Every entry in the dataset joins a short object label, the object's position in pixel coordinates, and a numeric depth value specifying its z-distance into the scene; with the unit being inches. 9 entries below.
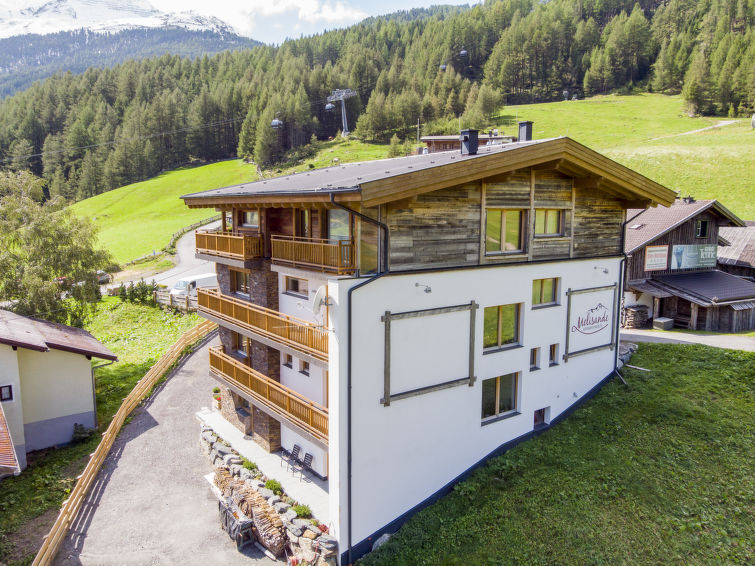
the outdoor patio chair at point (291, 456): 637.3
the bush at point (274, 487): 579.2
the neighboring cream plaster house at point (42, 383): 728.3
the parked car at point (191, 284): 1419.8
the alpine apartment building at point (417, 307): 484.1
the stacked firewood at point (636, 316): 1019.3
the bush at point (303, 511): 529.3
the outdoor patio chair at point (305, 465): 613.6
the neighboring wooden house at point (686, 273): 994.7
